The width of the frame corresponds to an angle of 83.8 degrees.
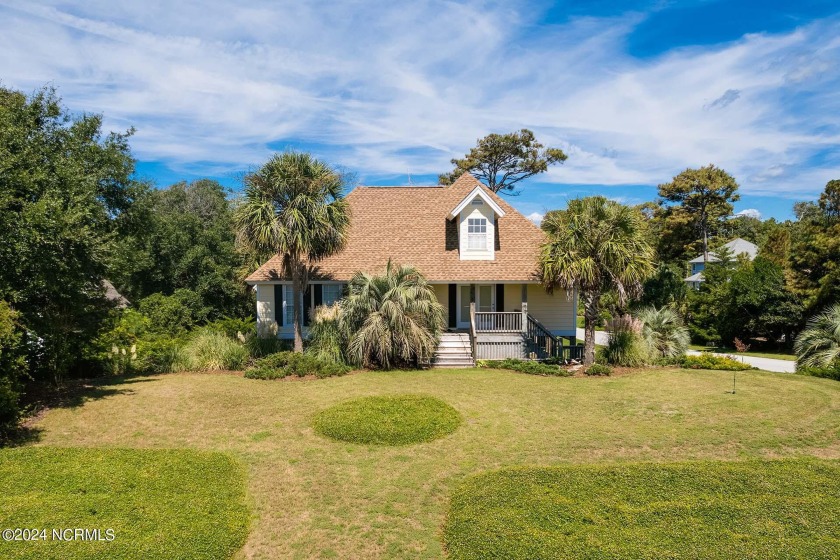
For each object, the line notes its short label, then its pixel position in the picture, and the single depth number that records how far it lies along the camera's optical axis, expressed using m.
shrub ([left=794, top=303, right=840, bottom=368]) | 16.20
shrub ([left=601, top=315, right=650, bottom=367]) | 17.73
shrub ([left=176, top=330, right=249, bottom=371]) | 17.12
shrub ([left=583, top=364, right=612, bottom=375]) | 16.34
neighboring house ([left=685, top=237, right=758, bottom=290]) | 42.44
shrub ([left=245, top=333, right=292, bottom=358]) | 18.48
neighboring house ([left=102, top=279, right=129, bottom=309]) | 26.15
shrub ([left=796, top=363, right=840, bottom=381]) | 15.13
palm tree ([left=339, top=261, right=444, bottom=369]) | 16.75
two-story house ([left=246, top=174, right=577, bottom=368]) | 19.67
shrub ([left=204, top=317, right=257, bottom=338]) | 20.44
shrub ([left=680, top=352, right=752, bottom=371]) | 17.34
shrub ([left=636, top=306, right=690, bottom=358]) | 19.03
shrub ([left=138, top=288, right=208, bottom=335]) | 23.59
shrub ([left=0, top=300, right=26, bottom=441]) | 9.60
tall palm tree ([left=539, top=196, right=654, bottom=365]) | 16.36
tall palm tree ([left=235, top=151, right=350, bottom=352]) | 16.47
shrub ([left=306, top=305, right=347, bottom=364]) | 17.28
